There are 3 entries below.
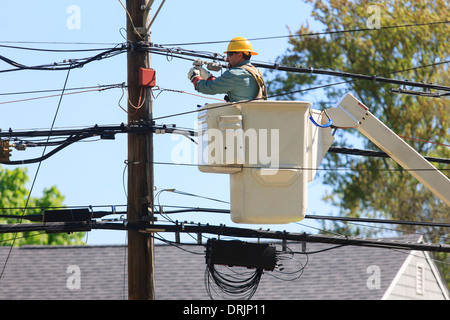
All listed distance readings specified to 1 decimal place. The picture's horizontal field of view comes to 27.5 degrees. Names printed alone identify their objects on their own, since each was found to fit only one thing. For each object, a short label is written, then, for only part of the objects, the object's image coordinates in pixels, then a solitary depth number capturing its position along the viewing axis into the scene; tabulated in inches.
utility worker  470.0
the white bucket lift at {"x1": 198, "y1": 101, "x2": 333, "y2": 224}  453.1
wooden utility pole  506.6
